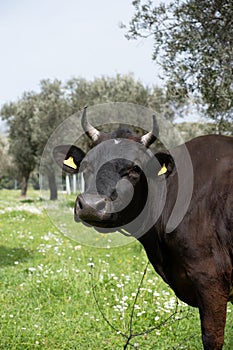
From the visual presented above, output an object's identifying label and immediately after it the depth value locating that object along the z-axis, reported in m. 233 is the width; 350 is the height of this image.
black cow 4.18
